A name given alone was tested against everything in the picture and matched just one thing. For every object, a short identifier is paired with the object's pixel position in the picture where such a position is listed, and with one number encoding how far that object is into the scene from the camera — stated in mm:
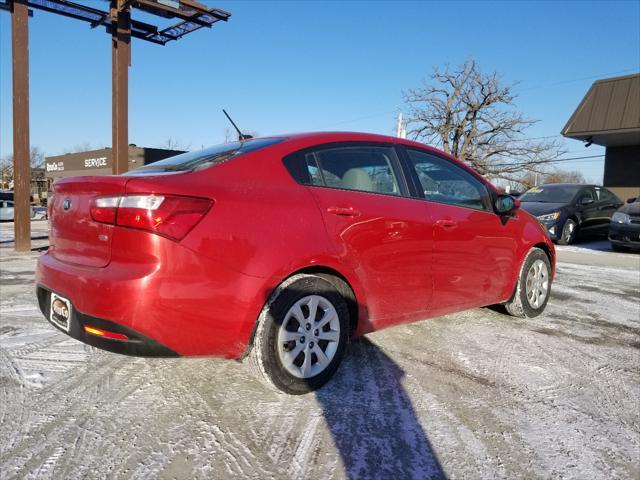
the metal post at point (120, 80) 9438
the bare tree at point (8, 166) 64438
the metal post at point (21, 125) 8414
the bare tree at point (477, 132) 28578
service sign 36638
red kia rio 2182
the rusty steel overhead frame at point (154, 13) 9086
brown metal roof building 13602
